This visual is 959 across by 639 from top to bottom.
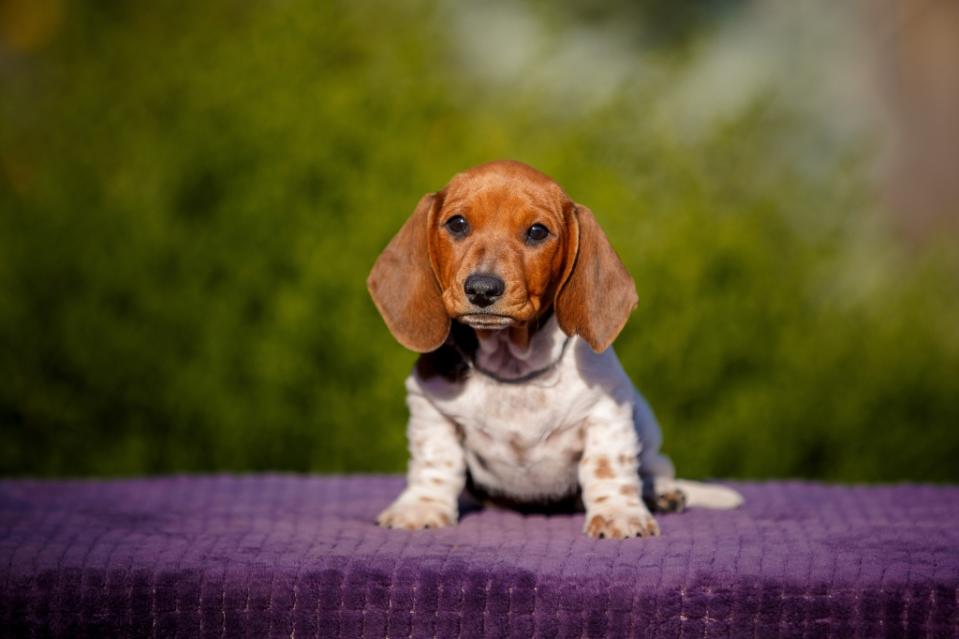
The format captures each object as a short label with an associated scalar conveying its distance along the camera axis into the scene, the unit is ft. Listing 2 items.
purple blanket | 9.71
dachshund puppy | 11.55
